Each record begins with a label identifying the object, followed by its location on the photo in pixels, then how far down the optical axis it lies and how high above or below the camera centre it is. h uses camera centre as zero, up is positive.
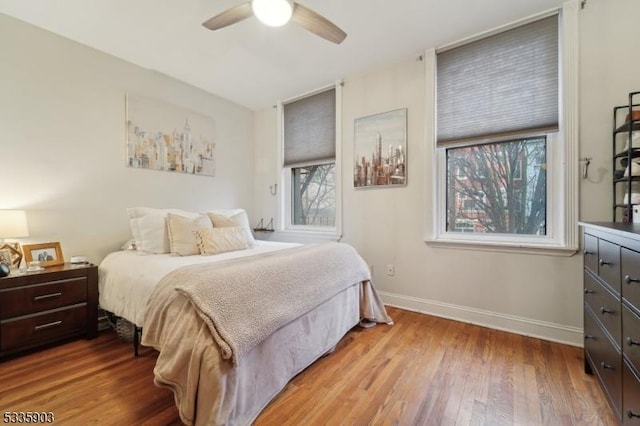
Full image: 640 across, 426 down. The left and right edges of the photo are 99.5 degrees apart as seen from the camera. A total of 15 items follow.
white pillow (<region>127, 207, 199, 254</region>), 2.35 -0.17
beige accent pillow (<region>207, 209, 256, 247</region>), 2.64 -0.10
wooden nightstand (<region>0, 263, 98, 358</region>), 1.82 -0.70
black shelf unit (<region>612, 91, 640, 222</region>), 1.71 +0.35
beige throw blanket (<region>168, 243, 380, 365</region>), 1.23 -0.45
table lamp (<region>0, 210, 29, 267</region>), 1.88 -0.12
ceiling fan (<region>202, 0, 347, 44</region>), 1.61 +1.22
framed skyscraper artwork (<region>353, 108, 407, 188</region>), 2.81 +0.64
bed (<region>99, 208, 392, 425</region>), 1.17 -0.58
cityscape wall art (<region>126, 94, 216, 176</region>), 2.77 +0.81
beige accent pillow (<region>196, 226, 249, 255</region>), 2.31 -0.26
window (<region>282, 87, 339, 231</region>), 3.38 +0.61
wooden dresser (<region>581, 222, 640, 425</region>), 1.05 -0.48
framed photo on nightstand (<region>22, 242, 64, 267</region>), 2.11 -0.34
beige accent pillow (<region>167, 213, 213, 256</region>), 2.27 -0.21
